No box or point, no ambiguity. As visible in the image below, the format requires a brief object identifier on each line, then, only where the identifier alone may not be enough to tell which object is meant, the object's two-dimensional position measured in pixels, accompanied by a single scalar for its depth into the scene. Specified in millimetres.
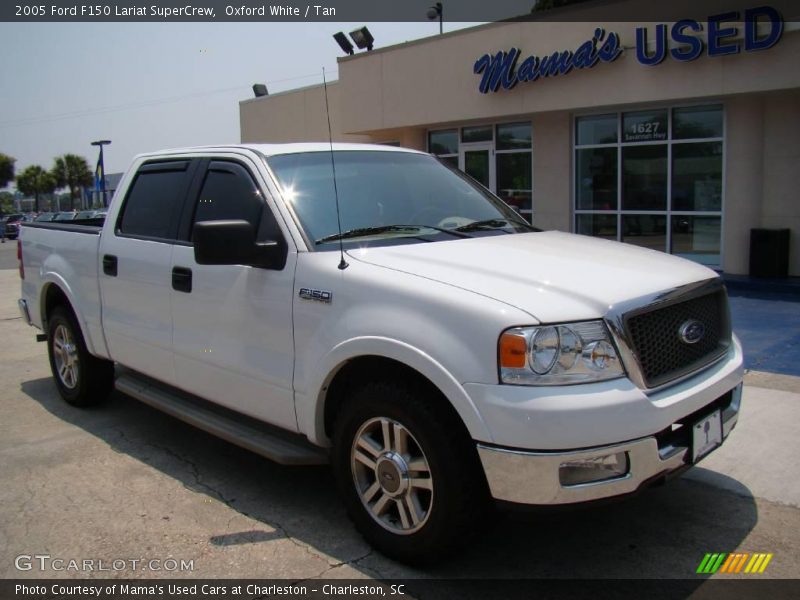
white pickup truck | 2873
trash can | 11859
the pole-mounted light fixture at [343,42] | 19141
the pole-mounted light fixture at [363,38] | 18531
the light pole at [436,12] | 20781
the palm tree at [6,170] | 84625
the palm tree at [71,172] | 89688
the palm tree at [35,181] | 89375
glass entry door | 16609
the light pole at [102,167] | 51209
